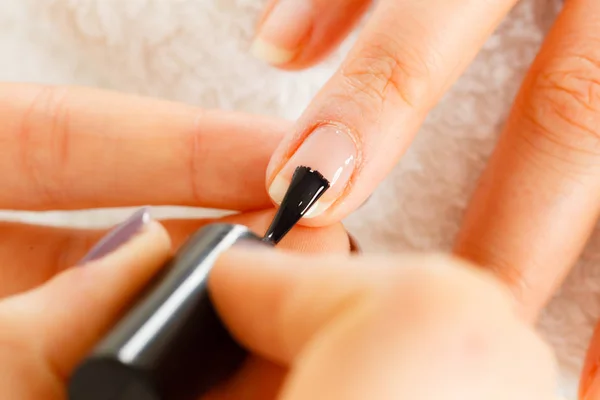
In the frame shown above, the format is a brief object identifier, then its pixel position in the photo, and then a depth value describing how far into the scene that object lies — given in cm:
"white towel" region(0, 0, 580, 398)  29
